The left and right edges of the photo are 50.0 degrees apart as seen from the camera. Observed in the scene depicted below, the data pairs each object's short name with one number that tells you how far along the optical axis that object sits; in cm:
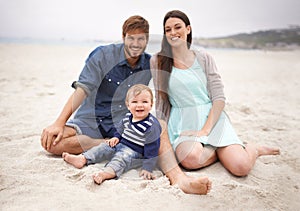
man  167
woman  167
